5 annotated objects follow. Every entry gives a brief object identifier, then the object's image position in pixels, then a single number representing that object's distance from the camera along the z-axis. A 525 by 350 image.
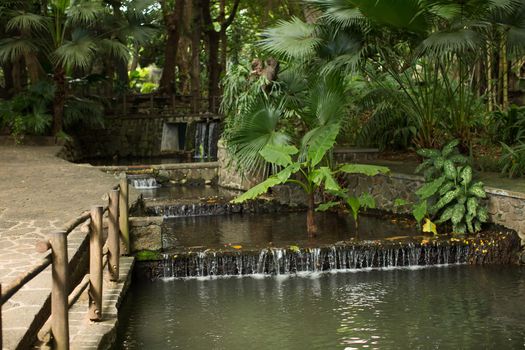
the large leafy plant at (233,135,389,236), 11.33
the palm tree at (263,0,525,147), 11.38
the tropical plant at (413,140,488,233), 11.71
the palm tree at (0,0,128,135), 19.69
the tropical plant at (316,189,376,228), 12.24
